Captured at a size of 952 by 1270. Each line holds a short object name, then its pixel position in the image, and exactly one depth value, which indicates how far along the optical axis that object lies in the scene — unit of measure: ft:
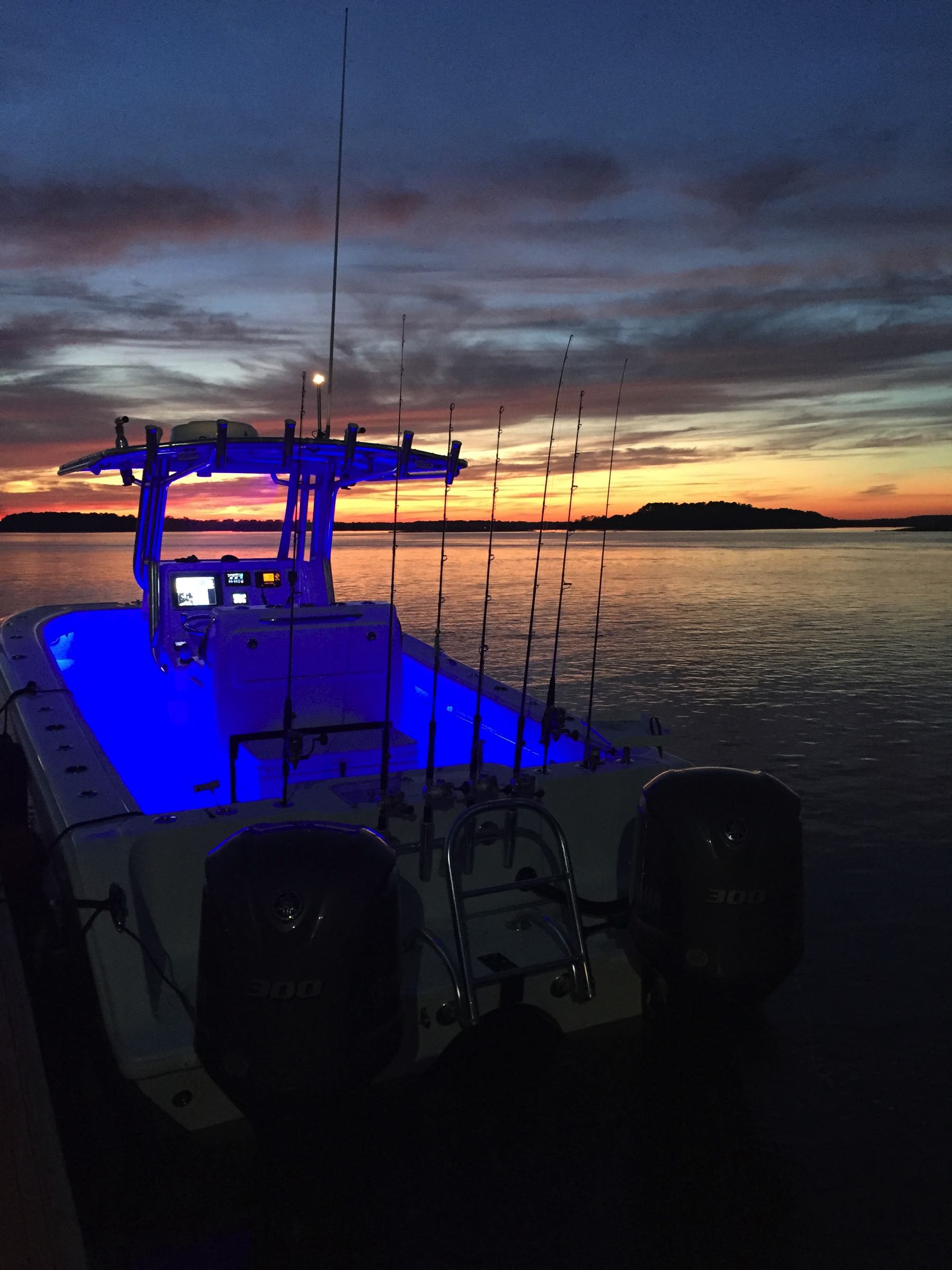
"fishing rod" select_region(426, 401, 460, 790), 12.51
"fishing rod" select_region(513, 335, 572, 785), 13.21
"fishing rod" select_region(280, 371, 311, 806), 12.59
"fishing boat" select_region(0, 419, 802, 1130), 8.47
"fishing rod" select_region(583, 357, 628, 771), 13.23
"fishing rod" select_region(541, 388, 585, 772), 14.71
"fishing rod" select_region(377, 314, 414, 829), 11.28
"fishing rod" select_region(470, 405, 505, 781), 13.01
